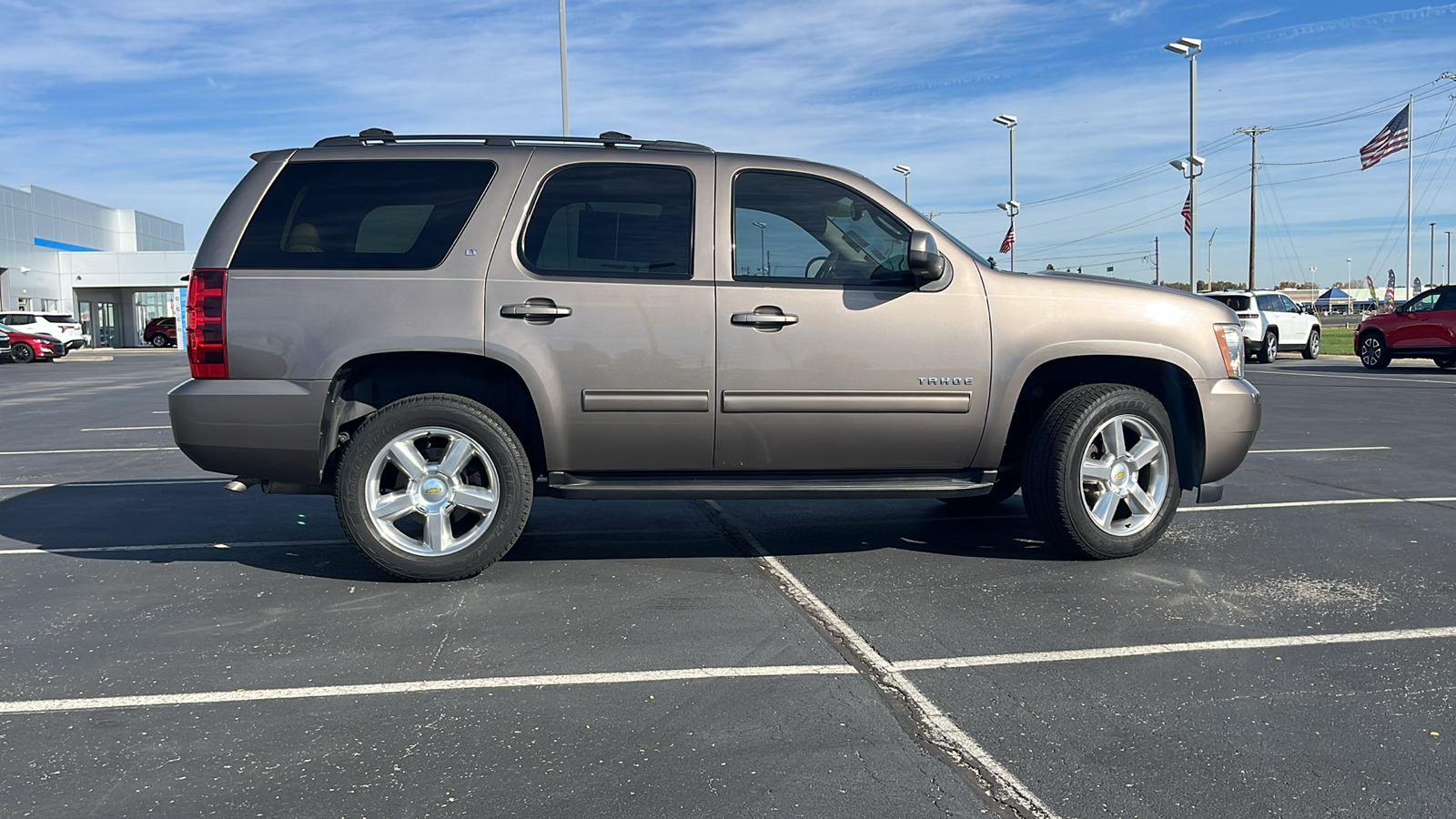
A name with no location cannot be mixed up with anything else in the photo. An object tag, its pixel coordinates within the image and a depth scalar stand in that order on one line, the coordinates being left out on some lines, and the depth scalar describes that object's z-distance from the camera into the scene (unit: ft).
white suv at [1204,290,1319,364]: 89.15
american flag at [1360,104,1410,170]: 112.27
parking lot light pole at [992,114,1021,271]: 145.18
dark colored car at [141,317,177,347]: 196.34
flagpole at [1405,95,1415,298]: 146.82
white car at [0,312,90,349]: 123.95
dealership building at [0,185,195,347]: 189.26
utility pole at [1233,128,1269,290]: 163.12
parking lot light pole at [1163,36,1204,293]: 107.34
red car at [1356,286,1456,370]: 69.31
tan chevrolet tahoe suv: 16.14
